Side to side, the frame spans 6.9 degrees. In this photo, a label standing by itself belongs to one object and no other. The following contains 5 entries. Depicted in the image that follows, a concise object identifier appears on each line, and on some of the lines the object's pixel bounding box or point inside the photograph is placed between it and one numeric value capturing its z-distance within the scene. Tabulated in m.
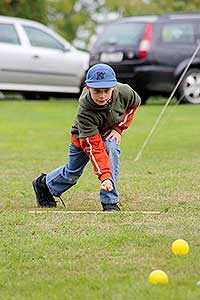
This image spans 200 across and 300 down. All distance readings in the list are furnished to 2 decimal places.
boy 12.27
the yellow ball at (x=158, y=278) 9.02
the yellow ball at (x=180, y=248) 10.13
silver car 33.27
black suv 31.76
